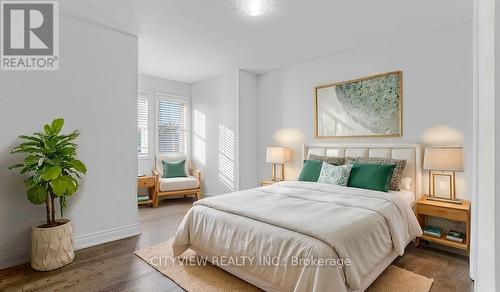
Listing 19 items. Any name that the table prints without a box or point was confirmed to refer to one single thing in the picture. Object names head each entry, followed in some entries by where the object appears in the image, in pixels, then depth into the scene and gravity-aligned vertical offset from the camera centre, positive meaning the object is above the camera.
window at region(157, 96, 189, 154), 5.43 +0.47
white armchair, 4.70 -0.75
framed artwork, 3.26 +0.56
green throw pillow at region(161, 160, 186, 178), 5.14 -0.50
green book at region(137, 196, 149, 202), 4.65 -1.01
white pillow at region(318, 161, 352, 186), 2.96 -0.35
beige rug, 1.98 -1.14
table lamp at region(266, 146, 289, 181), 4.15 -0.16
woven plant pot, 2.28 -0.96
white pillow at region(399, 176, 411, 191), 2.97 -0.46
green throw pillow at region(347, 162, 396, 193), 2.75 -0.35
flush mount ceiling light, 2.46 +1.43
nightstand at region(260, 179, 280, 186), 4.19 -0.63
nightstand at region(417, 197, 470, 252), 2.43 -0.69
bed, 1.56 -0.67
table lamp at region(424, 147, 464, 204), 2.58 -0.24
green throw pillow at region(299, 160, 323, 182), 3.32 -0.34
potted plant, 2.23 -0.36
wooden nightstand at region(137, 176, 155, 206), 4.59 -0.71
